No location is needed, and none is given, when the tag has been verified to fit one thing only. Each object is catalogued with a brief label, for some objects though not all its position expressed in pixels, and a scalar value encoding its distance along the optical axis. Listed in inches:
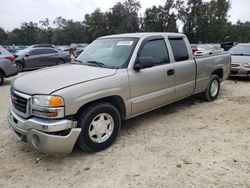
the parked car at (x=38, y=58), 427.9
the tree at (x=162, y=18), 1658.0
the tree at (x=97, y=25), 1730.3
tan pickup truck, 99.0
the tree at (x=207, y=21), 1601.5
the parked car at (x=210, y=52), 185.3
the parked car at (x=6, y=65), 292.0
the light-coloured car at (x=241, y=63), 279.8
